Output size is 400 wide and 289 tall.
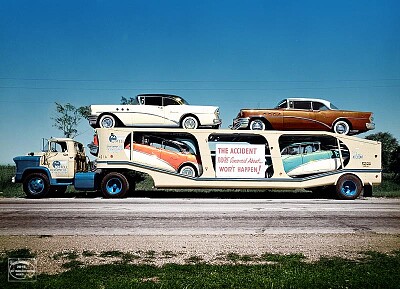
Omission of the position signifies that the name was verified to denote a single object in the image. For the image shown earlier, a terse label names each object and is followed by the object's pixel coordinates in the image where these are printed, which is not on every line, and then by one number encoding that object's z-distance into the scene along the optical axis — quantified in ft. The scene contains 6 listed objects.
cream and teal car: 52.60
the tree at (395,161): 172.85
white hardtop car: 52.70
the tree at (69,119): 153.24
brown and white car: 52.95
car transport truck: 50.52
